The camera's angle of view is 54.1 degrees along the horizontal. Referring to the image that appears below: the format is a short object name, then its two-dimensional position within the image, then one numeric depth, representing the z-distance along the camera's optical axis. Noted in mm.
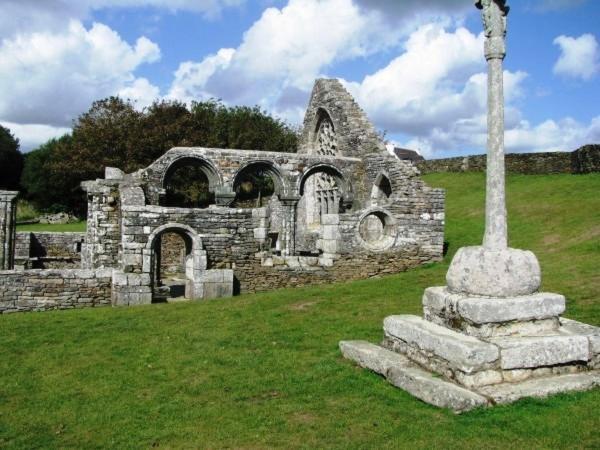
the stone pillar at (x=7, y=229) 16453
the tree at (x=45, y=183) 45188
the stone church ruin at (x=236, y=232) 13594
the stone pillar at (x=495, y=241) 6328
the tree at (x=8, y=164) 57812
